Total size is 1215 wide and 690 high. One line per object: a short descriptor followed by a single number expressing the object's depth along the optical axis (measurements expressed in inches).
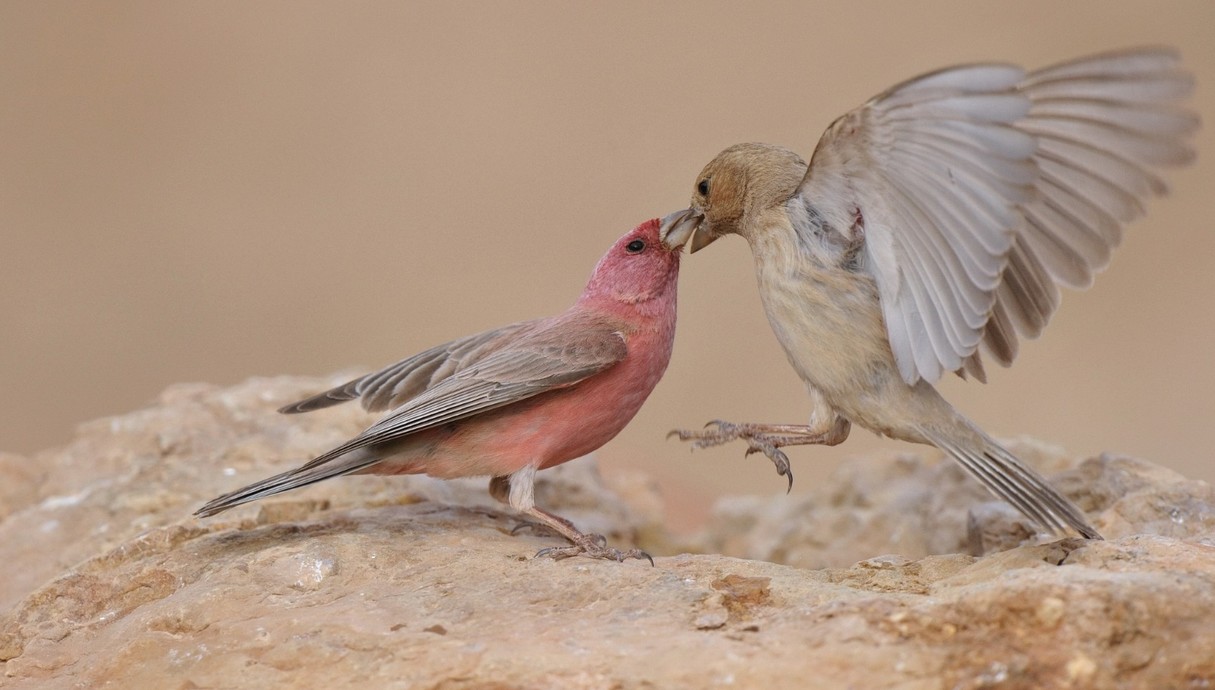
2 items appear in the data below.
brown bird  268.5
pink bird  322.0
